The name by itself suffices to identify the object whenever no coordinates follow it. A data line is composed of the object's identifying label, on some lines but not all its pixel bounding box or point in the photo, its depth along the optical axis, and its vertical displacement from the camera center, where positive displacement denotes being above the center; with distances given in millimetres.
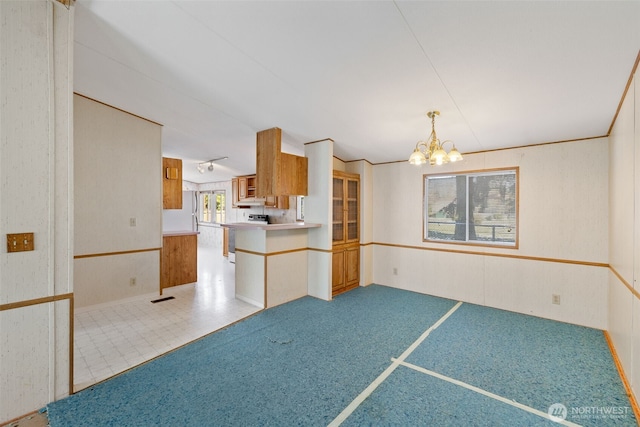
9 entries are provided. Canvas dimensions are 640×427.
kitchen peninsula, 3854 -737
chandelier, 2626 +571
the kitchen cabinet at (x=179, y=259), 4633 -797
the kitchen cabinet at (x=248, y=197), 6875 +457
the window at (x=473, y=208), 3992 +95
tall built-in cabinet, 4521 -324
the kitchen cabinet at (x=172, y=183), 4969 +568
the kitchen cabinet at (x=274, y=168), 3861 +670
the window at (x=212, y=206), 9125 +247
